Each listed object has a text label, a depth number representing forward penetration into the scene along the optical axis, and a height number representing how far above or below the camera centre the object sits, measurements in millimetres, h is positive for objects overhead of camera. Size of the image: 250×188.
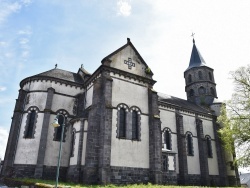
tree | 21016 +4752
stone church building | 18031 +3451
